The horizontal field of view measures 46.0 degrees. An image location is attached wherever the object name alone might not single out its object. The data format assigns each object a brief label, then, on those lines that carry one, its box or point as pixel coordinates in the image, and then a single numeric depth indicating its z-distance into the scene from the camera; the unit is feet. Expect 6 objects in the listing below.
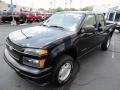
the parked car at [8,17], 65.52
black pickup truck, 9.13
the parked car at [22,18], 69.26
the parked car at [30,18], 74.13
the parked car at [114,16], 51.37
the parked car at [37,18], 81.50
